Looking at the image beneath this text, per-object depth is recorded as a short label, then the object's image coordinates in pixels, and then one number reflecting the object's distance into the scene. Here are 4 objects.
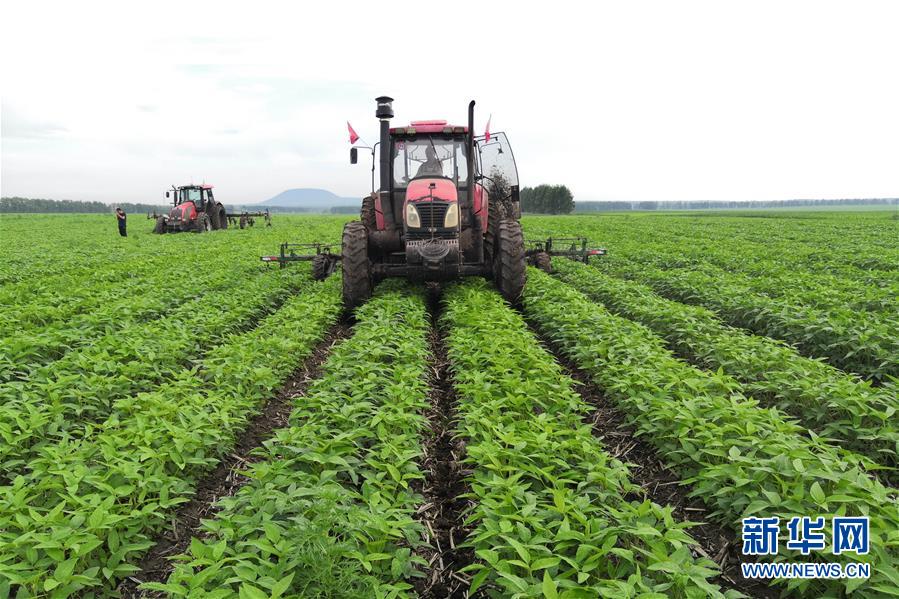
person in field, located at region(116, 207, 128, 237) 23.73
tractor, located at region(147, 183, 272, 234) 26.91
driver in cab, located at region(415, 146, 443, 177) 8.91
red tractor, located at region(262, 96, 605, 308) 8.14
